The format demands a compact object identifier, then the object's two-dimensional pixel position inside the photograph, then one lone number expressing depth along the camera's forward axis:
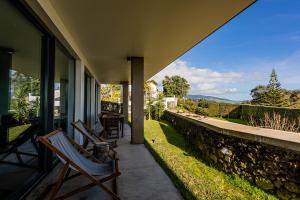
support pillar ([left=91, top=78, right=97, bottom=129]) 6.08
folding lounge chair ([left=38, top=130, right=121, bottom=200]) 1.50
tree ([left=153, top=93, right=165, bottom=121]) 9.17
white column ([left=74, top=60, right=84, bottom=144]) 3.38
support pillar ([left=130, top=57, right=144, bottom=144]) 4.11
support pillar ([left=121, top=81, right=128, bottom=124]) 8.15
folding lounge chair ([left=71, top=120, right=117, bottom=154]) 2.55
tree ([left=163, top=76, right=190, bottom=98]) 32.85
